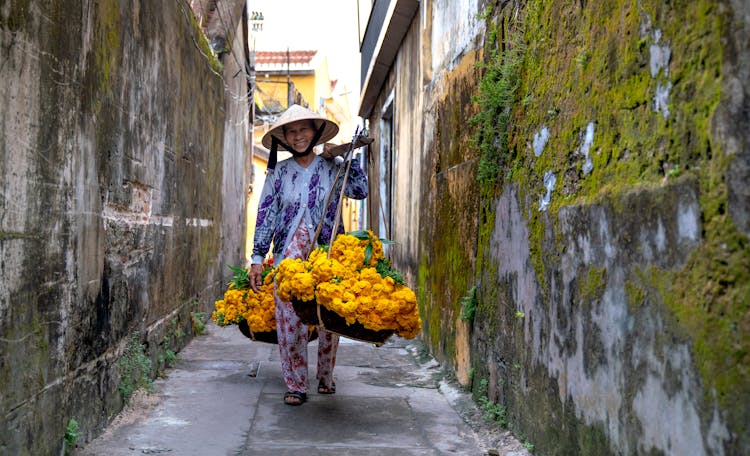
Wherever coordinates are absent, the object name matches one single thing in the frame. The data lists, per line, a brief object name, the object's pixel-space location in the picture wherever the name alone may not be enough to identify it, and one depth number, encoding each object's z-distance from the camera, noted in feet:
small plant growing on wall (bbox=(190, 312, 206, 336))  23.49
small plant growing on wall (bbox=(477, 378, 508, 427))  13.46
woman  15.98
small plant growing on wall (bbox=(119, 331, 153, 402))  14.30
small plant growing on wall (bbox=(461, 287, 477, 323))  15.76
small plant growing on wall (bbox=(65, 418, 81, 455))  11.09
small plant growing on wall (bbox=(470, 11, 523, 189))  13.24
